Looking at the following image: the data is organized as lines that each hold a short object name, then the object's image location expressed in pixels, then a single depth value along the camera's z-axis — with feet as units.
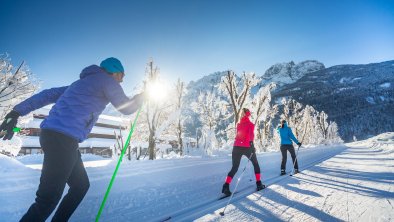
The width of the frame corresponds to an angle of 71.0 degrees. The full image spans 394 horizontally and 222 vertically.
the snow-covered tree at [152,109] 60.95
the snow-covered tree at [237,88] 70.60
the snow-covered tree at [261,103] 76.79
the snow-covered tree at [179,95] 79.14
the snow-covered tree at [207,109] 108.99
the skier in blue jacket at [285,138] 28.50
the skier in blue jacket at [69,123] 7.43
